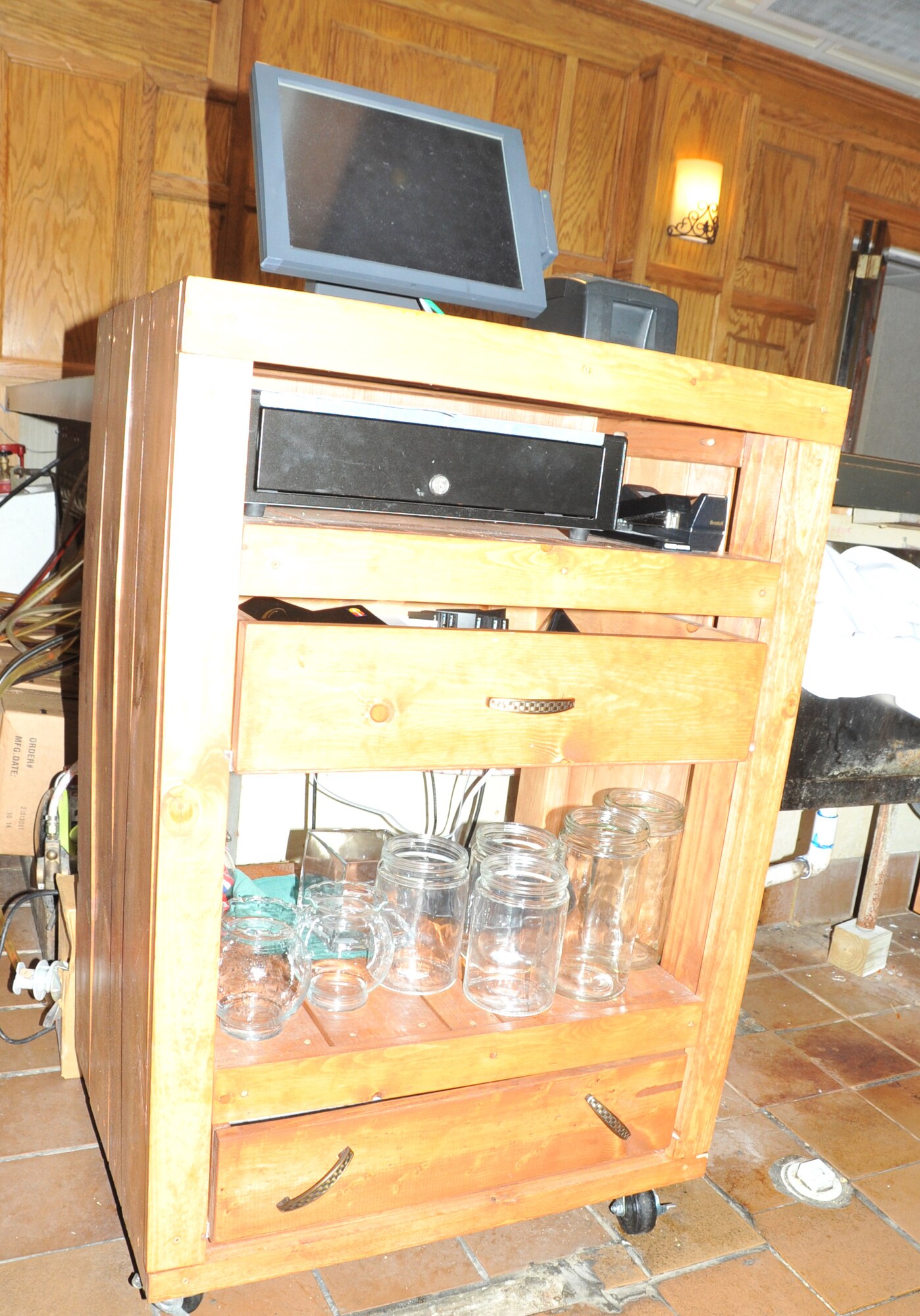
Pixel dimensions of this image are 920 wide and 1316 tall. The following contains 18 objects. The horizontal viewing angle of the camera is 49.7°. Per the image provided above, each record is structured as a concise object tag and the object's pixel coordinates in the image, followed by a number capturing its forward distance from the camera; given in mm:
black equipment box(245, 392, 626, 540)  865
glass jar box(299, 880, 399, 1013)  1072
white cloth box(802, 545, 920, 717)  1325
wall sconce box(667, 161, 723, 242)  3410
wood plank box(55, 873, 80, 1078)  1303
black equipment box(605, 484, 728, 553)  1072
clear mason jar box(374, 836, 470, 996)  1165
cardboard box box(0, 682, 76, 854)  1671
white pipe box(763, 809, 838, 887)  1775
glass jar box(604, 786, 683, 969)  1280
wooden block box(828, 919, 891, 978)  1871
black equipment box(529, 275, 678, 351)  1134
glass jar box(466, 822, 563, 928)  1213
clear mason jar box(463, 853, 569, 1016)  1117
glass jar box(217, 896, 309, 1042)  1029
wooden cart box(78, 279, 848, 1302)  812
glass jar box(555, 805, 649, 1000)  1234
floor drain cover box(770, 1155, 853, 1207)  1264
